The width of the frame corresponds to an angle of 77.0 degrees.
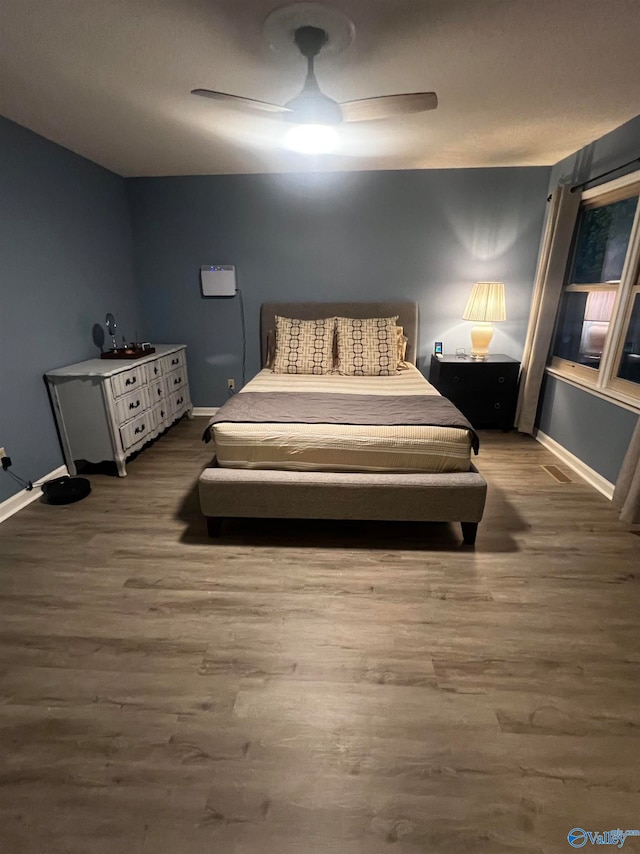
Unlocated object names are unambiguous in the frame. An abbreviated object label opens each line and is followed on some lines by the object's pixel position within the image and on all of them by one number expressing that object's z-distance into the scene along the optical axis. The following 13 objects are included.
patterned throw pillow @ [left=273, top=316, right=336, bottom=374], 3.58
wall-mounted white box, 4.03
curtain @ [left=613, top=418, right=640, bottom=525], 2.32
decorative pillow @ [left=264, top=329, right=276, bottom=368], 4.01
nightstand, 3.72
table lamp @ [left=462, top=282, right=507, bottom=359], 3.61
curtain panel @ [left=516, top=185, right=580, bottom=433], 3.22
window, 2.70
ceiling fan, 1.69
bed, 2.14
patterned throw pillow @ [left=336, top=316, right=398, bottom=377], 3.54
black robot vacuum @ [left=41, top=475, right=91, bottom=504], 2.65
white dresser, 2.84
